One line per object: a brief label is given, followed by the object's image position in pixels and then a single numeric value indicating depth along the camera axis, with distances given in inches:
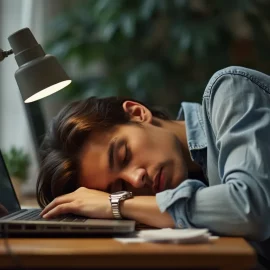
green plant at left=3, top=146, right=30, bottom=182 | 109.9
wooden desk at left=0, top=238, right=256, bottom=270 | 52.8
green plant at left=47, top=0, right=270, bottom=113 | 141.5
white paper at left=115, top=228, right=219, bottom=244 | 56.1
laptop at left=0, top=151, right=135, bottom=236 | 59.0
